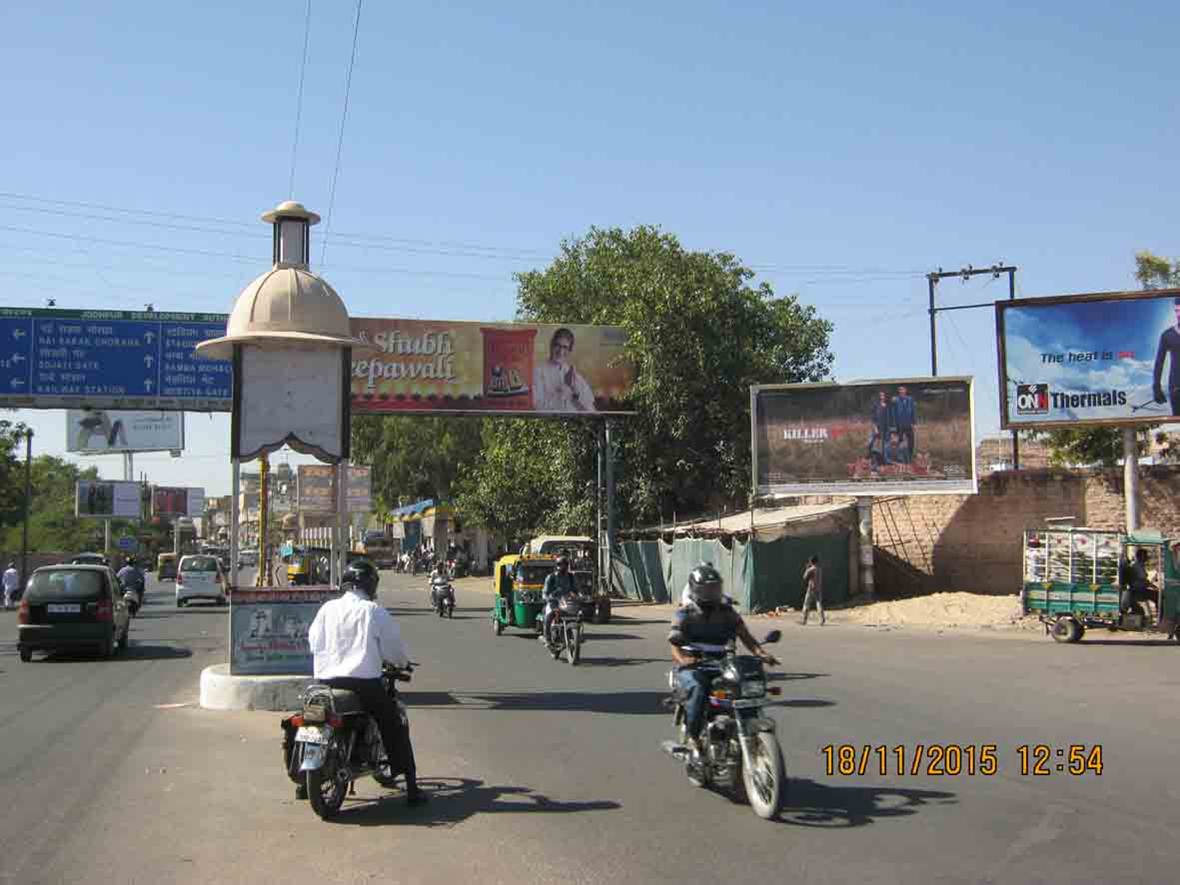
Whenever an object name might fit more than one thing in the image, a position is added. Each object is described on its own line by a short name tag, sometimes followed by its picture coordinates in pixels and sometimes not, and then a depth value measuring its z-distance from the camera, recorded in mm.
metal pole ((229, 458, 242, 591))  13672
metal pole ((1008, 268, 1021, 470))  40906
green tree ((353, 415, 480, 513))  67938
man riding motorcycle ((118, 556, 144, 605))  30141
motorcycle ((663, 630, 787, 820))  7484
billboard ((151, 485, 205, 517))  132625
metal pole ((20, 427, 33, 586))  57591
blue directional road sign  30828
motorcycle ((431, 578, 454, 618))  31356
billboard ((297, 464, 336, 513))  66250
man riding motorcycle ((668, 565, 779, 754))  8352
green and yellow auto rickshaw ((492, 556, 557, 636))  23578
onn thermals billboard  26250
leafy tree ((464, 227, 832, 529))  36312
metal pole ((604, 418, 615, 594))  36281
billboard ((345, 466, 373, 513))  65438
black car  19875
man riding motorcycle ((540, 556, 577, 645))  18969
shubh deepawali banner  34938
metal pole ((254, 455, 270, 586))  15038
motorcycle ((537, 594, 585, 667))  18094
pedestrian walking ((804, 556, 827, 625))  27266
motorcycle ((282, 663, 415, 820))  7602
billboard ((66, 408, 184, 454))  69812
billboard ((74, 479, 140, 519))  85562
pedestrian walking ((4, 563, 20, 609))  45562
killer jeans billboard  30672
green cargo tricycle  20984
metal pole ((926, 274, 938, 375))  42000
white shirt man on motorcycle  7988
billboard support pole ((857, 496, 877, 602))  31006
